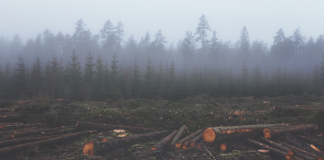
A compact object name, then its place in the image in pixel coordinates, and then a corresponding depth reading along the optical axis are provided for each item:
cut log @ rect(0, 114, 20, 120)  6.66
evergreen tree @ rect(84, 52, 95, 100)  22.44
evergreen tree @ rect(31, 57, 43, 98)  24.81
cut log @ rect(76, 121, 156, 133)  6.27
